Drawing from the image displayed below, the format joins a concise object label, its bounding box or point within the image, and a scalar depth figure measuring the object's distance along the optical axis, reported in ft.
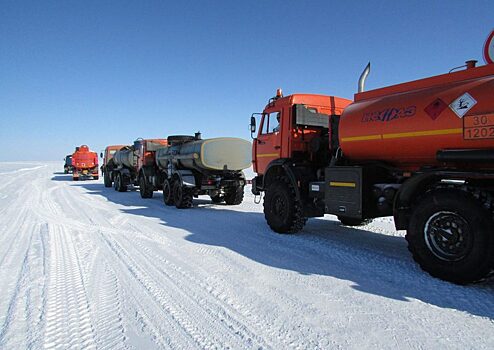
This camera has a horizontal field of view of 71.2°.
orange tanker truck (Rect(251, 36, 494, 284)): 12.78
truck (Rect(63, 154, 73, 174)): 132.03
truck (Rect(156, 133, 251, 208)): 36.01
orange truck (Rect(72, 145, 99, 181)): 95.50
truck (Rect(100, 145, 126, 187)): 70.07
